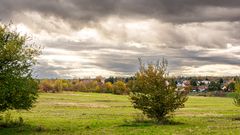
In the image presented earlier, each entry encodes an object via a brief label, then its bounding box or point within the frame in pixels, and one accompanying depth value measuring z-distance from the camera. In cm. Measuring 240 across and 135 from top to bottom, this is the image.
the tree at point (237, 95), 6066
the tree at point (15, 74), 3775
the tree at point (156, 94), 4606
